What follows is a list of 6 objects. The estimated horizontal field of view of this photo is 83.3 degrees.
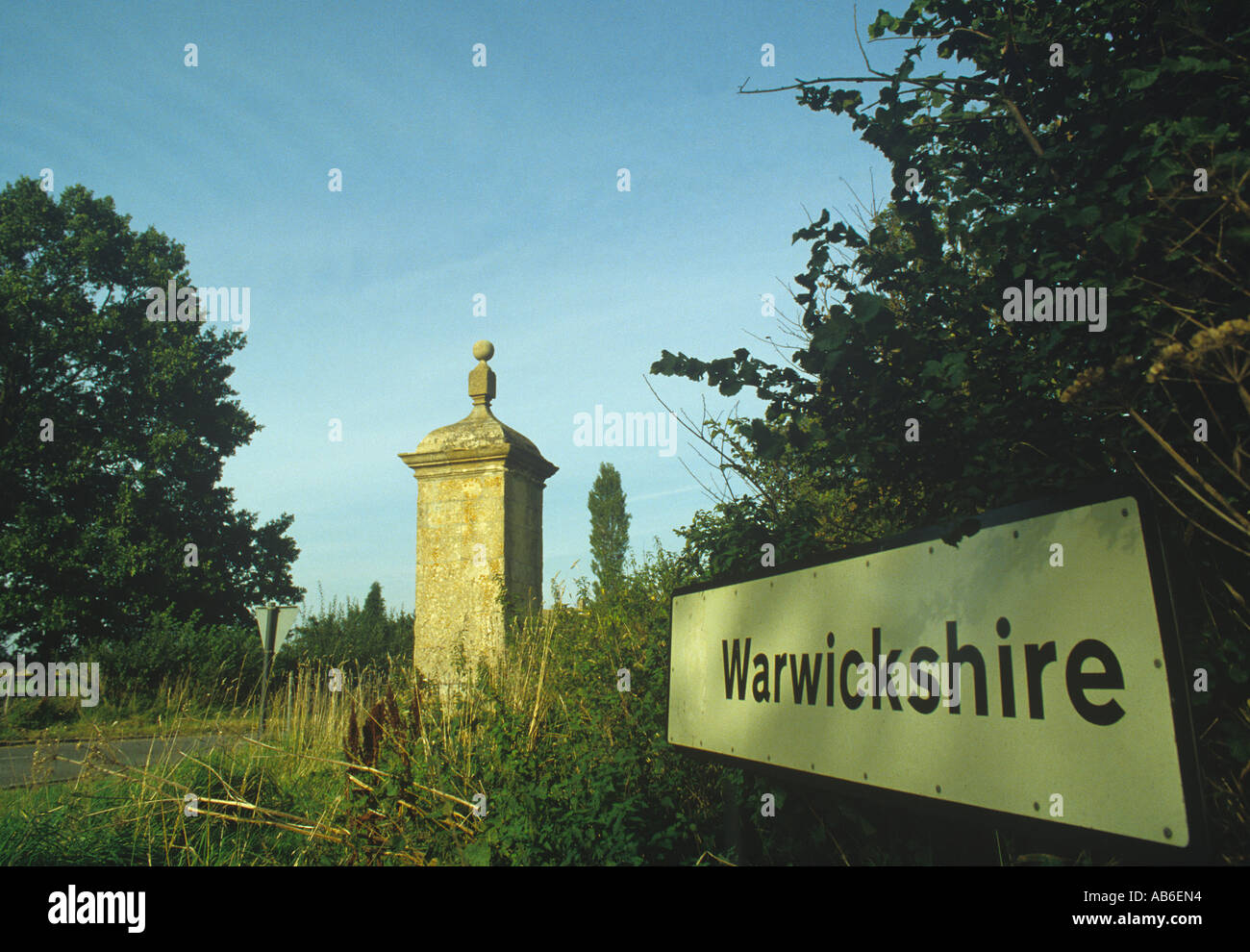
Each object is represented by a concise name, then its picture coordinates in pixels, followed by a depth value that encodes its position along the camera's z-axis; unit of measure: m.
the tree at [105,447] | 17.81
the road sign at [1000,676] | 1.14
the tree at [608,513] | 36.06
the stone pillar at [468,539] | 5.86
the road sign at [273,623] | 9.77
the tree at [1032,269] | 1.39
